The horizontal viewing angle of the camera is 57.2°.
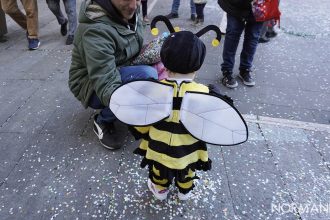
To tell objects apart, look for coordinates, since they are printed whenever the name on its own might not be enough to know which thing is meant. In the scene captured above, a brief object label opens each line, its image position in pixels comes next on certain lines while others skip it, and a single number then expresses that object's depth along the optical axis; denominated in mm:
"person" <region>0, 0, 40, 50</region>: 4055
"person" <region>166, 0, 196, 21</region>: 5336
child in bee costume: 1346
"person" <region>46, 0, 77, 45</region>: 4297
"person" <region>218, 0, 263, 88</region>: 2930
